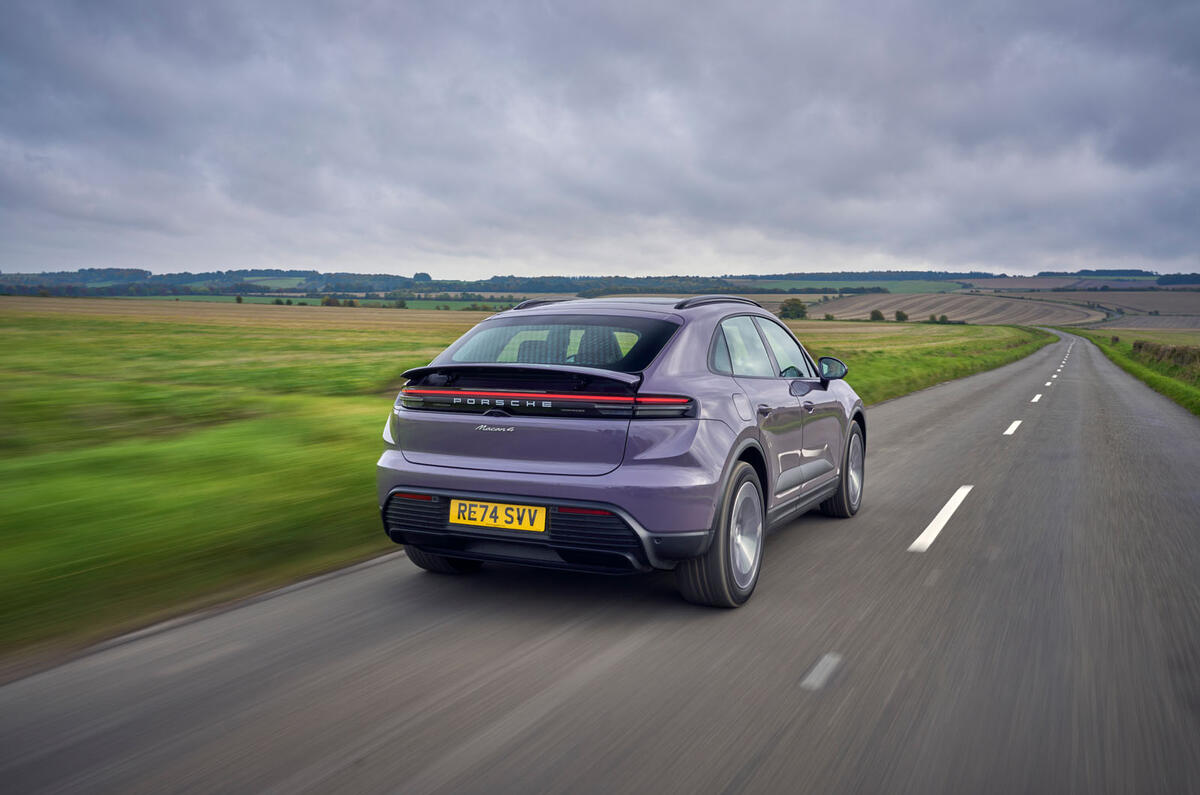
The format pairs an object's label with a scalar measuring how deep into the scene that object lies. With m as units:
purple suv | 3.93
